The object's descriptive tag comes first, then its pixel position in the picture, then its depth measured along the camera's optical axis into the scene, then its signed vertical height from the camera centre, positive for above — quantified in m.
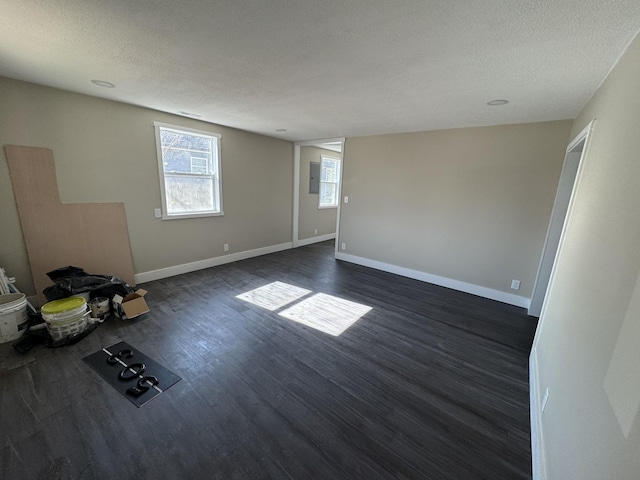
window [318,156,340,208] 6.51 +0.18
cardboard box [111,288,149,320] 2.71 -1.36
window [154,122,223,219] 3.72 +0.16
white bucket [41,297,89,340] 2.25 -1.26
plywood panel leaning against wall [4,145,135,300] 2.66 -0.57
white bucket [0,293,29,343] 2.23 -1.26
